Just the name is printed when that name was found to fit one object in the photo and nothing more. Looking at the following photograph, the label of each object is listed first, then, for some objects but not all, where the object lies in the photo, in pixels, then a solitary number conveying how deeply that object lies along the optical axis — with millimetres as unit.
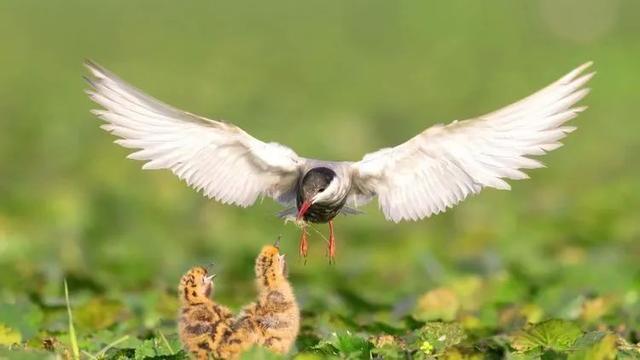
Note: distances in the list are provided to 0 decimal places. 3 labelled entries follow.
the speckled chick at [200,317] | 11477
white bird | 13070
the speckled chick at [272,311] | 11625
